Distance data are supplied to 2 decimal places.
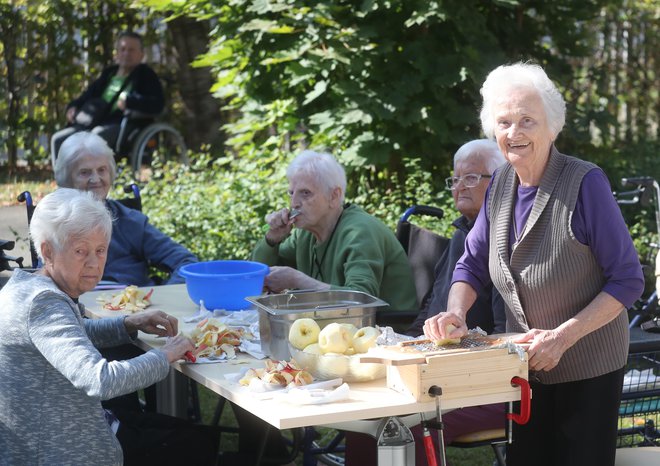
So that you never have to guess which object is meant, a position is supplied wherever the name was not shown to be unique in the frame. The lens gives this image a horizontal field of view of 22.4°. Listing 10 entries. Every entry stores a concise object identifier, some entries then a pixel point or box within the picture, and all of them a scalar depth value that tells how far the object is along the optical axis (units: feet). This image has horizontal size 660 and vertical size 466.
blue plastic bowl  20.14
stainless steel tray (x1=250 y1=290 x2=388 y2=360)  15.87
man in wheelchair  50.74
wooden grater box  13.60
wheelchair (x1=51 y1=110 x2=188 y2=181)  51.04
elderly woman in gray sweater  14.52
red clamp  14.01
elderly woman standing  14.52
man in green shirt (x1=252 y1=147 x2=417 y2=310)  22.17
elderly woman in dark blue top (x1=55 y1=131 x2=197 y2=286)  25.30
